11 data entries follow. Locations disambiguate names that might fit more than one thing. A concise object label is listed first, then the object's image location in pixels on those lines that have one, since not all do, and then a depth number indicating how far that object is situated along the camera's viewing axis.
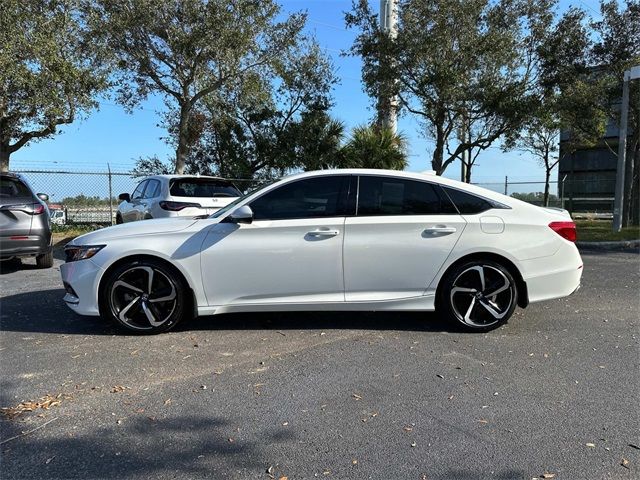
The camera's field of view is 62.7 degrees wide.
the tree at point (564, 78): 14.11
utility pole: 14.66
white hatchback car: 8.44
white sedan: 4.90
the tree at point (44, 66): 10.94
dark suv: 7.70
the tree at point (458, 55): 13.27
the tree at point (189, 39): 12.81
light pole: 13.84
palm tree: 16.42
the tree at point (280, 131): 18.45
